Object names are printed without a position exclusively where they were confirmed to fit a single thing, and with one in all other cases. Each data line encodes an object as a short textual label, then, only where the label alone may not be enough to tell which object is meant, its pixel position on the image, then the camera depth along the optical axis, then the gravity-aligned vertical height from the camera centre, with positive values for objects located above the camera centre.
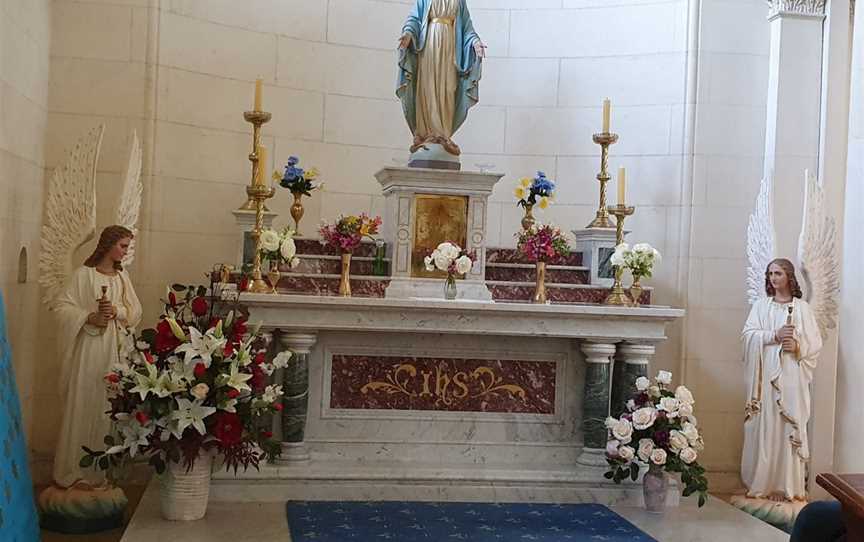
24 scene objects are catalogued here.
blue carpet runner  6.18 -1.61
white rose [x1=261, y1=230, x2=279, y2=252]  7.05 +0.15
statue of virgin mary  7.74 +1.56
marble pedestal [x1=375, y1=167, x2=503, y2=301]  7.52 +0.35
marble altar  7.02 -0.92
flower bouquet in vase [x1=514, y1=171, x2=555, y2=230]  8.02 +0.66
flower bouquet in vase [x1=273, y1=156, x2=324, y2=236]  7.55 +0.62
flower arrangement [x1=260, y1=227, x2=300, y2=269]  7.05 +0.12
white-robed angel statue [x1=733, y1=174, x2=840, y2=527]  7.55 -0.56
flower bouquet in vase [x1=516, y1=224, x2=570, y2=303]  7.64 +0.23
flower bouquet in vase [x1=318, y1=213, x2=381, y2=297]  7.33 +0.22
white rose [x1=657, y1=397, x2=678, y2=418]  7.00 -0.85
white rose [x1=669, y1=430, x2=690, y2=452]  6.86 -1.07
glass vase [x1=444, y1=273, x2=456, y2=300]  7.35 -0.11
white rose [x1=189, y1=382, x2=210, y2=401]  6.01 -0.77
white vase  6.31 -1.43
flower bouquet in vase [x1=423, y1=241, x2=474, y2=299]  7.23 +0.07
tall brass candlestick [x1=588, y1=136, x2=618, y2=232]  8.23 +0.85
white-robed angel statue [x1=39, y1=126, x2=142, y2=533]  6.72 -0.44
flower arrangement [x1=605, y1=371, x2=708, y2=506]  6.89 -1.07
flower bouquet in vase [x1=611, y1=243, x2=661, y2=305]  7.64 +0.17
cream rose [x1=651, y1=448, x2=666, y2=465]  6.82 -1.18
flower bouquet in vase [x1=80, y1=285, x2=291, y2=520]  6.06 -0.85
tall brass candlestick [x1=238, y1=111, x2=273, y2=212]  7.38 +1.03
